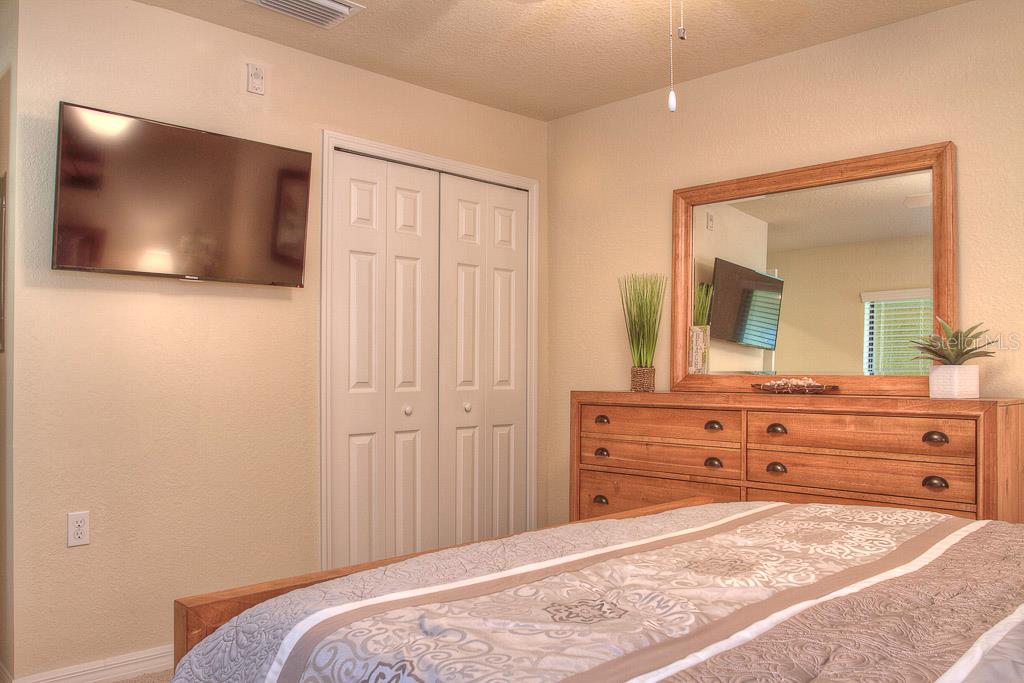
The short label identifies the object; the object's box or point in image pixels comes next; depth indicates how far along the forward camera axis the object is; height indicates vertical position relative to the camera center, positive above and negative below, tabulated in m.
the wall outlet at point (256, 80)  3.30 +1.16
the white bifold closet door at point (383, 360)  3.57 -0.03
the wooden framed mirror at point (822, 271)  3.07 +0.38
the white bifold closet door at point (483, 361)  4.02 -0.03
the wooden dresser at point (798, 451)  2.59 -0.36
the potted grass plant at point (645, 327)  3.80 +0.15
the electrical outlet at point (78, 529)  2.79 -0.64
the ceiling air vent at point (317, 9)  2.89 +1.30
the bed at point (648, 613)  0.94 -0.37
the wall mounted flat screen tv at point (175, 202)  2.75 +0.58
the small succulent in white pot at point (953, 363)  2.73 -0.01
